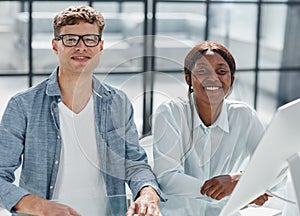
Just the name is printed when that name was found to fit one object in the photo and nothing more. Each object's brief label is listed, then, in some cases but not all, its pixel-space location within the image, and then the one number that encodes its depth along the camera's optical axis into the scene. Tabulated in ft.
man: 6.79
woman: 7.11
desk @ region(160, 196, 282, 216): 6.48
